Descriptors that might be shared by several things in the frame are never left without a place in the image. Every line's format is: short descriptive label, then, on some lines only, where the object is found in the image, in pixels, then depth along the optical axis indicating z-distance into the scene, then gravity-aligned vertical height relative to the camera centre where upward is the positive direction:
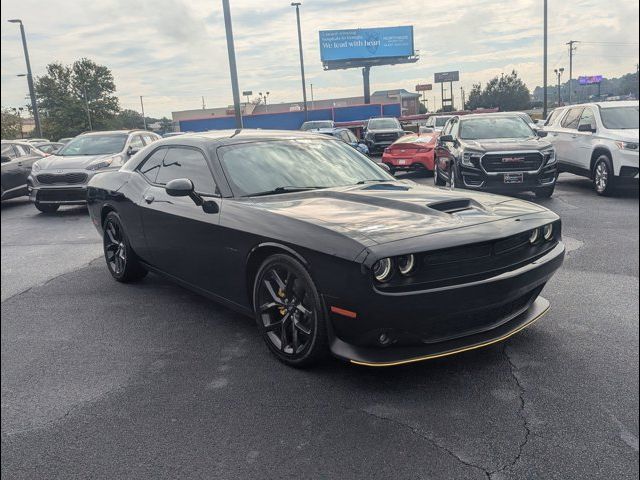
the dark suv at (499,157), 8.16 -0.70
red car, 13.04 -0.90
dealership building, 60.58 +2.28
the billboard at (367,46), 44.78 +5.93
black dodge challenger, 2.71 -0.69
